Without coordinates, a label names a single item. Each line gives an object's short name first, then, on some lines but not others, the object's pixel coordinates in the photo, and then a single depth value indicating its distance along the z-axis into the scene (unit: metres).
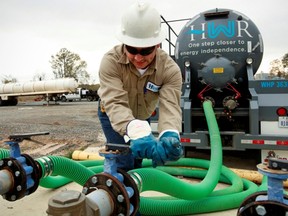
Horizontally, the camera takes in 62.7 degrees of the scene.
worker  1.29
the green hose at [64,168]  1.76
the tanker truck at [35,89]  19.91
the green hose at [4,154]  2.03
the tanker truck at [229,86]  3.03
